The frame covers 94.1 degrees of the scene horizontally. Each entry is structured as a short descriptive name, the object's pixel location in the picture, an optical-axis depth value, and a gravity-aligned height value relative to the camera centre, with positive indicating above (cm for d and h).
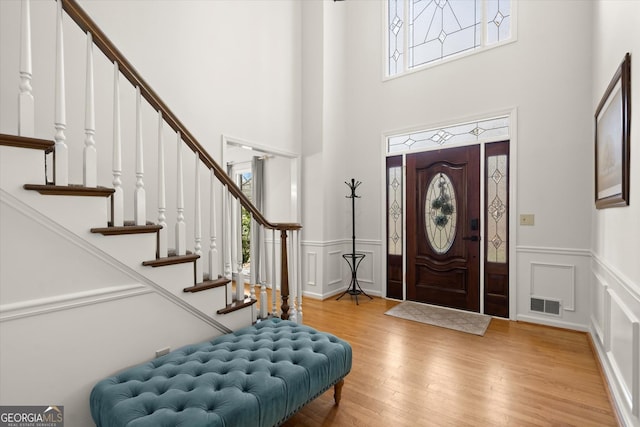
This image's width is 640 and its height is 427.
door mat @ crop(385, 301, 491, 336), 344 -135
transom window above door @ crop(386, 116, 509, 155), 379 +103
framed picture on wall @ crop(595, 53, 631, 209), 186 +51
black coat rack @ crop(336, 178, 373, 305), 473 -78
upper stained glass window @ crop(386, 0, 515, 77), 387 +255
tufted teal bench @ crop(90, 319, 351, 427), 133 -89
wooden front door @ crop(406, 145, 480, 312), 392 -24
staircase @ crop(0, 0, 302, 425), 141 -33
